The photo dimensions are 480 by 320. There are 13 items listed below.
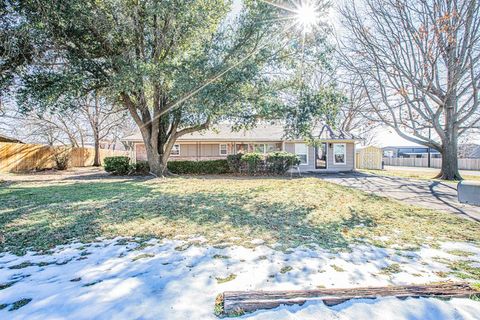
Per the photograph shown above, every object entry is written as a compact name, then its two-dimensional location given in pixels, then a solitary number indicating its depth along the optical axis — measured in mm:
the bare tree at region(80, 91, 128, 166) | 23578
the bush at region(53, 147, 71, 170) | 19830
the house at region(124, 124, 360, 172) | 18984
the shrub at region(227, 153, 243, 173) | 16031
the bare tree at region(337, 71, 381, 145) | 17189
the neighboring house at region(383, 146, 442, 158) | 48003
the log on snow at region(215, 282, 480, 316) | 2275
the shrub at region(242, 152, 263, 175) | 15648
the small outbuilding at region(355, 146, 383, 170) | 25938
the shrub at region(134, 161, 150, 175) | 15552
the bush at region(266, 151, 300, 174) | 15727
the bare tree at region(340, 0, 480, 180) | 11414
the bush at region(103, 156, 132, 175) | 15164
